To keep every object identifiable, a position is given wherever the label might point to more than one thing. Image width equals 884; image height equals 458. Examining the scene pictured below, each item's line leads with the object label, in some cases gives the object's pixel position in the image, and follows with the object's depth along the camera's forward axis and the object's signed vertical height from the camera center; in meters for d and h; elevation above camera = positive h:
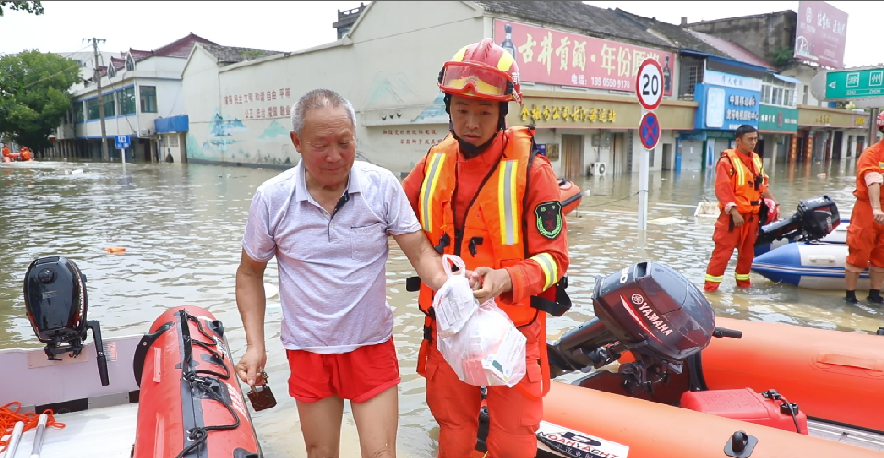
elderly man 2.00 -0.44
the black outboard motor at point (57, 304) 2.98 -0.79
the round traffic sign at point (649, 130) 7.87 +0.21
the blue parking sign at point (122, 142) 24.84 +0.16
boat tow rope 2.98 -1.38
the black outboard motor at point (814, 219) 6.07 -0.75
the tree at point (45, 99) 36.00 +3.34
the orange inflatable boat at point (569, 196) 8.81 -0.74
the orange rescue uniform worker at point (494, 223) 2.05 -0.27
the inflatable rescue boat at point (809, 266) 6.09 -1.24
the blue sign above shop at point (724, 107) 25.75 +1.75
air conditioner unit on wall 22.49 -0.87
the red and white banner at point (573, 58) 18.78 +3.01
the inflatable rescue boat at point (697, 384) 2.36 -1.13
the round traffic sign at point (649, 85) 7.79 +0.79
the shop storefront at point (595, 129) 19.48 +0.63
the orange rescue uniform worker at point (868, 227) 5.31 -0.74
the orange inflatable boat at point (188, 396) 1.97 -0.96
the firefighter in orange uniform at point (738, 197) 5.64 -0.48
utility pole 36.28 +2.93
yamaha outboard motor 2.64 -0.77
